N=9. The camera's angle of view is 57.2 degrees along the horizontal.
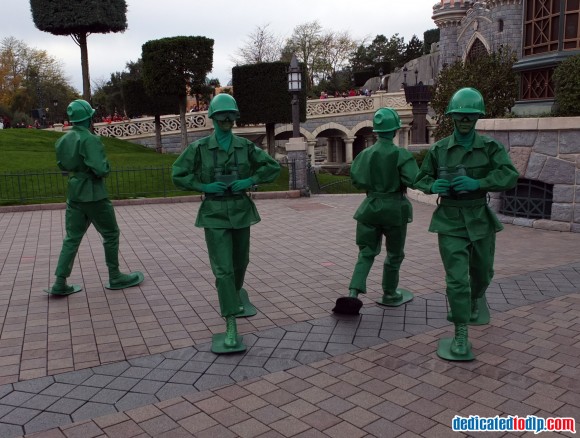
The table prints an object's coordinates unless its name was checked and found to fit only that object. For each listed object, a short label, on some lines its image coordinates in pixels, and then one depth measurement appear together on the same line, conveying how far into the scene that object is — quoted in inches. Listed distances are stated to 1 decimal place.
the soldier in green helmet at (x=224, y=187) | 177.2
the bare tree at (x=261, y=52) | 1838.1
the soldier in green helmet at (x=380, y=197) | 197.9
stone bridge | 1132.5
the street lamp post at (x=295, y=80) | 571.2
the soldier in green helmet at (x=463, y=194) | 163.6
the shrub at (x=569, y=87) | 372.2
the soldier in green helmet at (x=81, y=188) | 233.0
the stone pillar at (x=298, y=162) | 585.0
